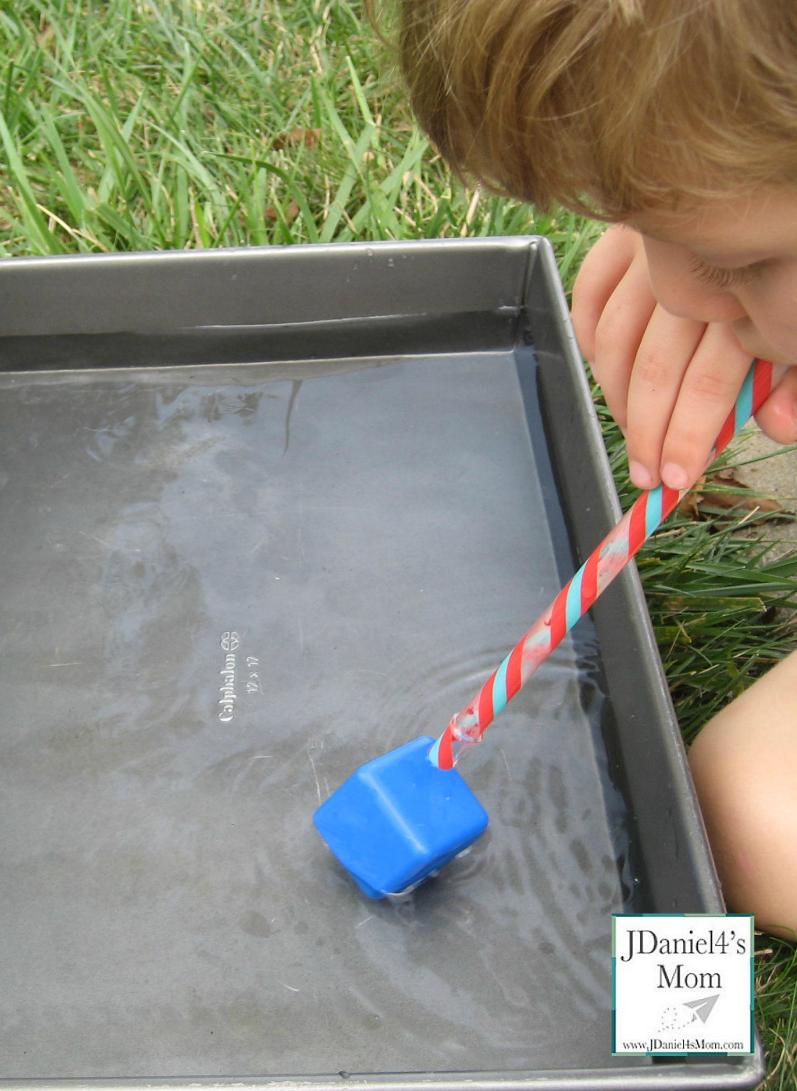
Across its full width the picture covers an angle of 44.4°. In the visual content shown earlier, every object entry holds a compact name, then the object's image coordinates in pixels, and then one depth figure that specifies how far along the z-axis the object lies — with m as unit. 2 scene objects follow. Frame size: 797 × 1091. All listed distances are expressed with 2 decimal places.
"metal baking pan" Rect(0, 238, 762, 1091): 0.65
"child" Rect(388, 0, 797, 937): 0.42
